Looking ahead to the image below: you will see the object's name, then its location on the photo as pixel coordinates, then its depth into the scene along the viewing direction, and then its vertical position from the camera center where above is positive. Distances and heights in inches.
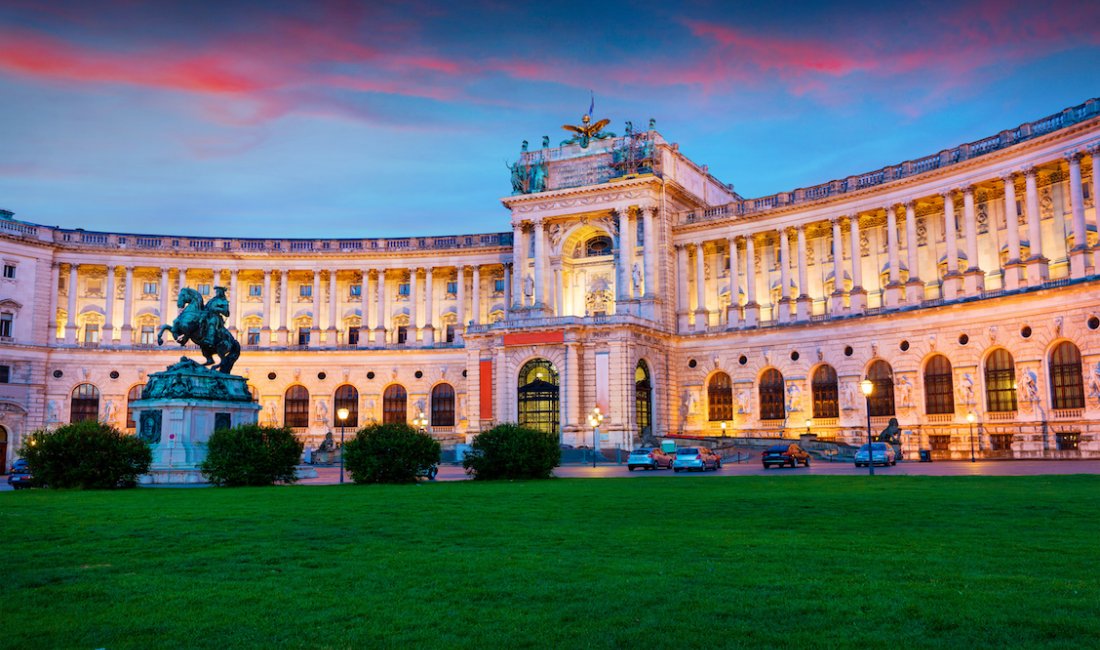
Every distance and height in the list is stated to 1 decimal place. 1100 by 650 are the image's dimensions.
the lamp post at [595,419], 2571.4 -3.2
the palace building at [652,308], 2353.6 +354.3
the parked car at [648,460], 2044.8 -94.1
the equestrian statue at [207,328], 1557.6 +157.7
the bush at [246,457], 1309.1 -49.1
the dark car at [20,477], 1453.2 -92.7
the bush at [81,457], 1246.3 -44.2
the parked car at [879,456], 1926.7 -84.2
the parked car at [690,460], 1884.8 -86.2
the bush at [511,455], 1466.5 -56.7
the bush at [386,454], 1381.6 -49.9
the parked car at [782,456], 1957.4 -85.2
